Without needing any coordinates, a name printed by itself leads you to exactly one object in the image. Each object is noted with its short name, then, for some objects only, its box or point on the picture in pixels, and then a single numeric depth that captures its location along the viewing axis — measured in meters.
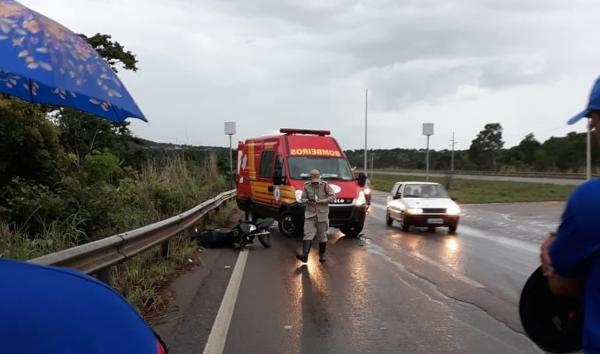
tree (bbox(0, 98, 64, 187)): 9.90
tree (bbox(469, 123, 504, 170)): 102.19
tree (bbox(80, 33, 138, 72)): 30.72
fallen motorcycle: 12.01
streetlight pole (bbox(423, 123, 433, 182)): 34.72
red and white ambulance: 14.02
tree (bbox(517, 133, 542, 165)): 88.31
